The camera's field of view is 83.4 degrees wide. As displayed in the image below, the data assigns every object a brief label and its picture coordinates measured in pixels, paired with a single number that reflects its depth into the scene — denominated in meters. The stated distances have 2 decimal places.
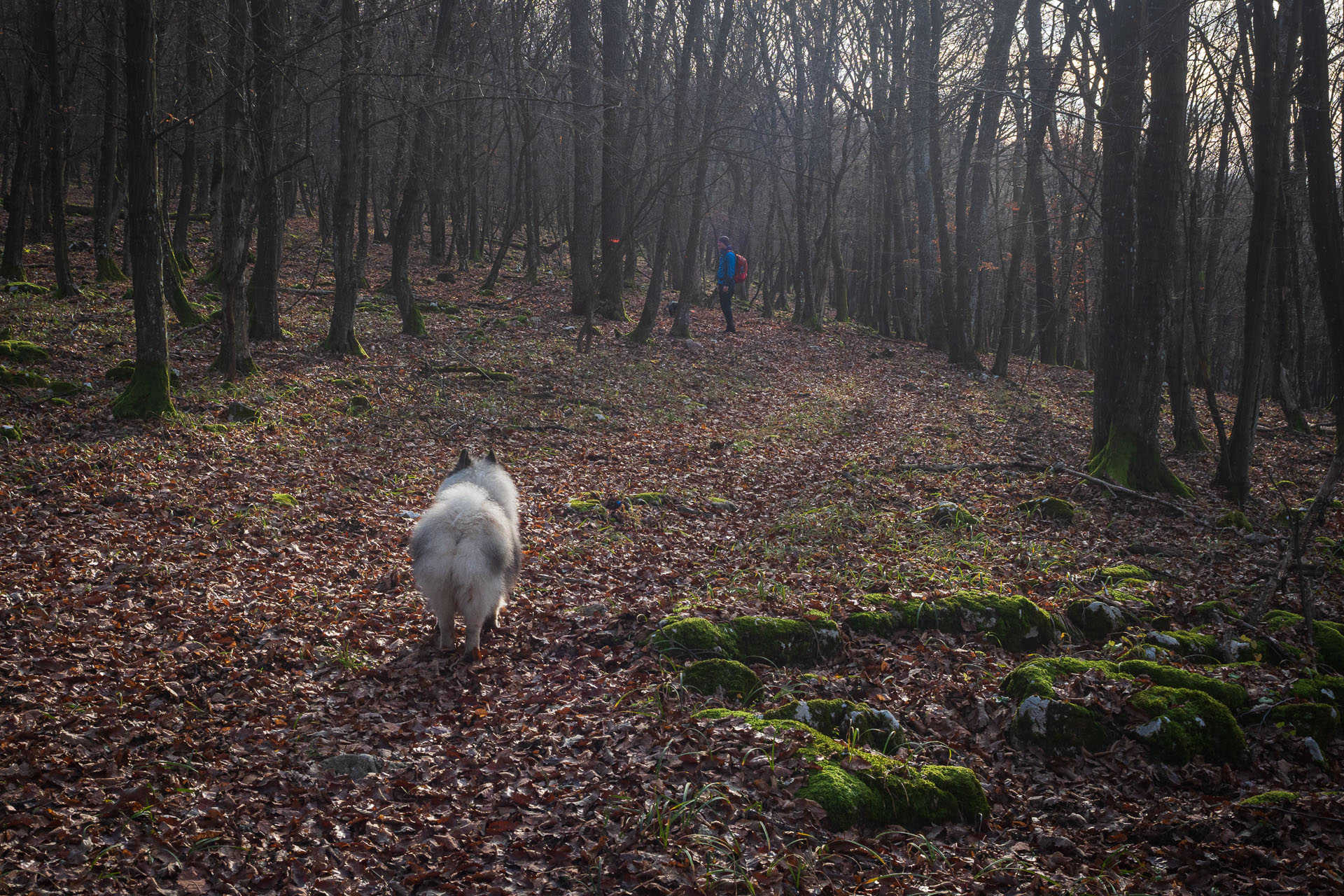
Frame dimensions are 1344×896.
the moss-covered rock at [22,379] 10.48
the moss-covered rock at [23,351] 11.50
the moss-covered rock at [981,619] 6.59
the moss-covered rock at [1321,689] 5.15
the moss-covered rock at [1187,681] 5.26
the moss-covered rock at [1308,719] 4.93
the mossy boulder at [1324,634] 5.88
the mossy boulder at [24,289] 15.81
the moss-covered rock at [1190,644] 6.06
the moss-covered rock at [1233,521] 9.08
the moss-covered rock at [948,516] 9.47
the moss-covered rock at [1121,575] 7.64
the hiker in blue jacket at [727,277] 23.48
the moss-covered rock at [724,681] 5.63
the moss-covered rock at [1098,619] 6.71
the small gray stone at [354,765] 4.61
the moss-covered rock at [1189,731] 4.82
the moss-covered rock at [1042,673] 5.29
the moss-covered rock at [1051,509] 9.56
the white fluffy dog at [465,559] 5.82
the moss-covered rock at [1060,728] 4.97
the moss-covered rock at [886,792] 4.30
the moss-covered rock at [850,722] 5.05
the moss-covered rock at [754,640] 6.11
